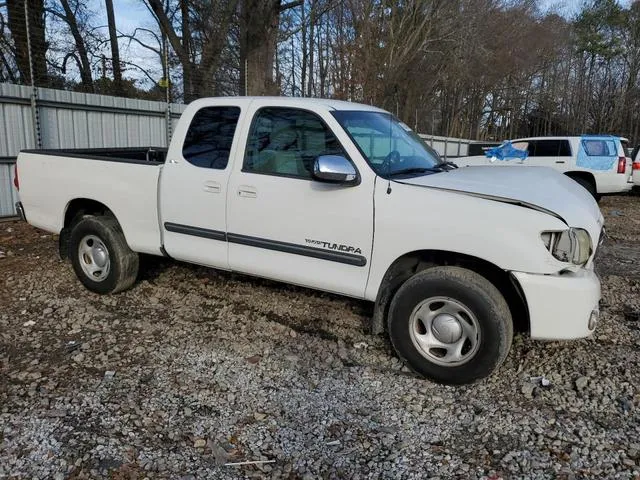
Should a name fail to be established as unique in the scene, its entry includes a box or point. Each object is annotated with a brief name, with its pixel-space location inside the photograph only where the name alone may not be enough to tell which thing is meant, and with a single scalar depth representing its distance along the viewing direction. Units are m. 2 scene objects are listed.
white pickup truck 3.31
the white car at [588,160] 13.09
